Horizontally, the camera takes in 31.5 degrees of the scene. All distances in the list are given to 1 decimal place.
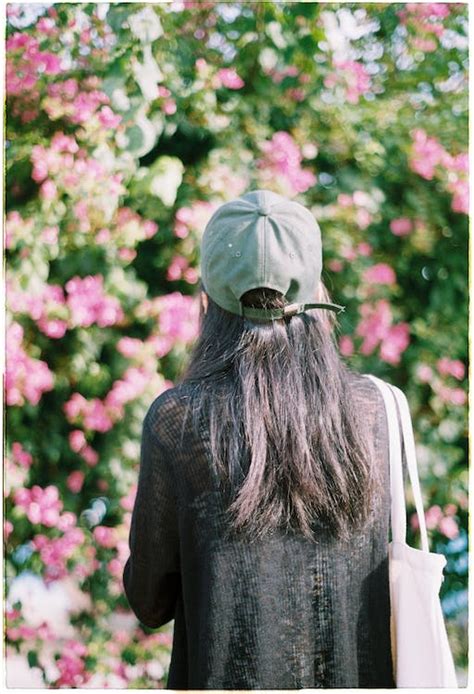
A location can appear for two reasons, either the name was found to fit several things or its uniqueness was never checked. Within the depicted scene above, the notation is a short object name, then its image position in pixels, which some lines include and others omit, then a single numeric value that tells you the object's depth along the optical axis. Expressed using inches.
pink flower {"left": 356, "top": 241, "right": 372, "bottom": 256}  112.3
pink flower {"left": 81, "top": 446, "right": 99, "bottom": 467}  106.0
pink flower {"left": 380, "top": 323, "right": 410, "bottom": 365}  111.6
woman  53.6
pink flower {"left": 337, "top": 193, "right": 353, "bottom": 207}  109.9
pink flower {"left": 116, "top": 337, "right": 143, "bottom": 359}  102.3
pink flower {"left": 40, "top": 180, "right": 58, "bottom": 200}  100.7
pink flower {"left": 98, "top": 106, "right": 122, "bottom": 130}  100.0
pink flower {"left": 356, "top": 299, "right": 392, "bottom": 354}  112.0
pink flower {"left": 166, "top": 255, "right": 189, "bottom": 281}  105.3
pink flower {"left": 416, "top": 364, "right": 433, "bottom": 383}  113.8
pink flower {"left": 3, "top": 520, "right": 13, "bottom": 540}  105.0
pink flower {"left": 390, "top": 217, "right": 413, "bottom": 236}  115.1
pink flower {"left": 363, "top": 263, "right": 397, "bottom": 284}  112.7
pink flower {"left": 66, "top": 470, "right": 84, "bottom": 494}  107.0
